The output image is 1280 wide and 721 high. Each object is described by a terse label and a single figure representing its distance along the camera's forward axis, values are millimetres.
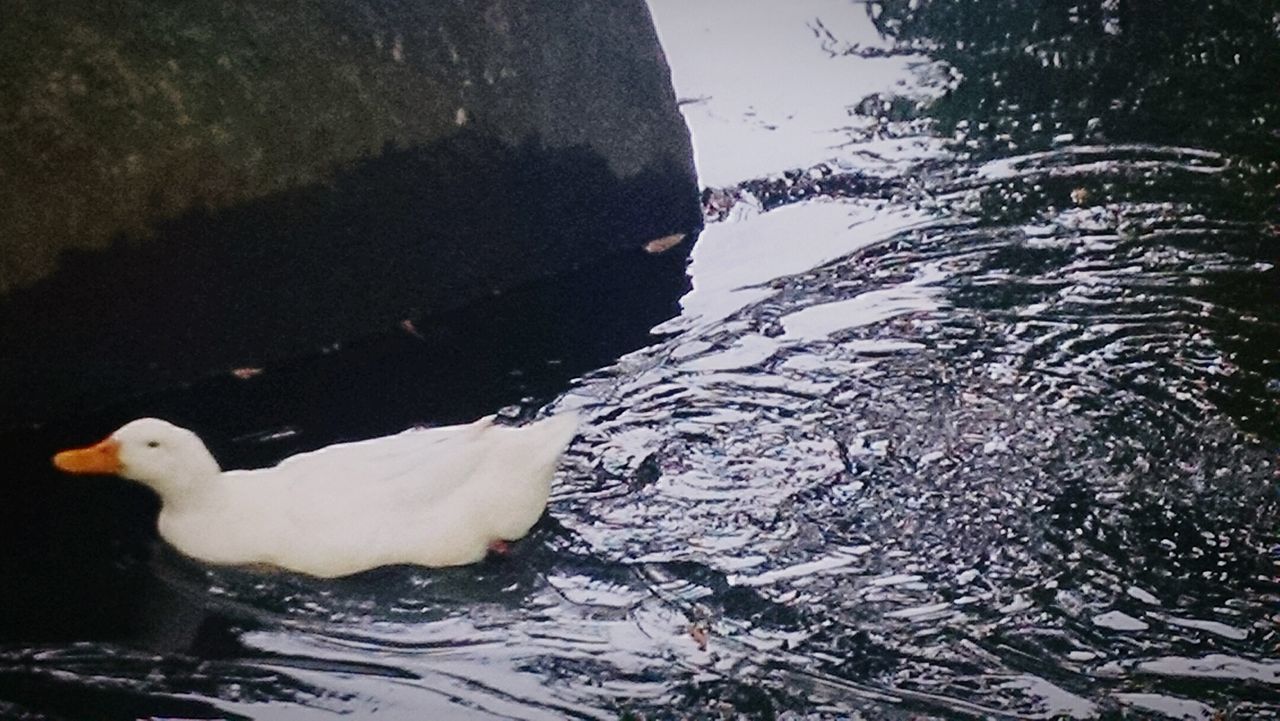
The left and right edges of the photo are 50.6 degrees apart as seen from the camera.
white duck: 3420
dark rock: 4359
